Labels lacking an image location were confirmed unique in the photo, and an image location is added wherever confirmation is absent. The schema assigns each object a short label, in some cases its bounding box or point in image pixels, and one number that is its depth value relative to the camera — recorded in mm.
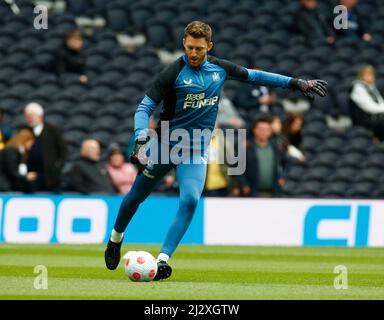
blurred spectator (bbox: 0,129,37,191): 17016
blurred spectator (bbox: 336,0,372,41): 22359
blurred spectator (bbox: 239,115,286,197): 17469
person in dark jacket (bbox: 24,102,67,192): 17078
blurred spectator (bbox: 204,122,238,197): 17406
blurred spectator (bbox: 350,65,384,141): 19594
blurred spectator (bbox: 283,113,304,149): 19047
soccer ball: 10273
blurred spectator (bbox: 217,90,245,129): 18619
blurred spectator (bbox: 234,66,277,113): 19703
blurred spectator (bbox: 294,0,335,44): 22016
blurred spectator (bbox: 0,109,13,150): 17438
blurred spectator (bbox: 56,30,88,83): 19547
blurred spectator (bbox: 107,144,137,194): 17688
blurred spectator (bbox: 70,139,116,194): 17469
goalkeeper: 10469
